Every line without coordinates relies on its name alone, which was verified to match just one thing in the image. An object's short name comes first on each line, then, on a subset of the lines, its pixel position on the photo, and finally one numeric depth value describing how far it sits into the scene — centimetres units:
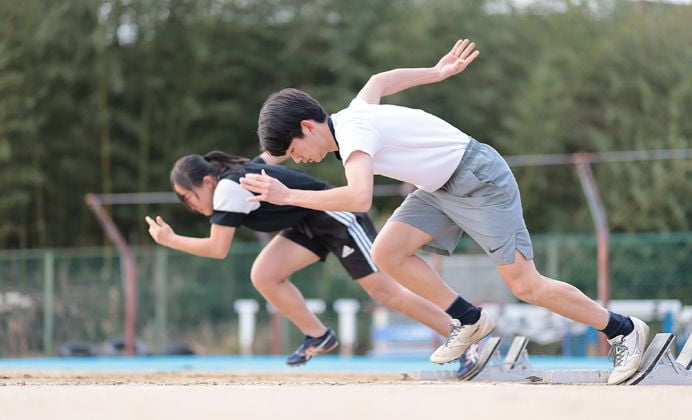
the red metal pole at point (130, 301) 2317
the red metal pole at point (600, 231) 1908
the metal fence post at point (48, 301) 2559
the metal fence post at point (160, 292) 2598
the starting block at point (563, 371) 889
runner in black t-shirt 1070
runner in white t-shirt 823
